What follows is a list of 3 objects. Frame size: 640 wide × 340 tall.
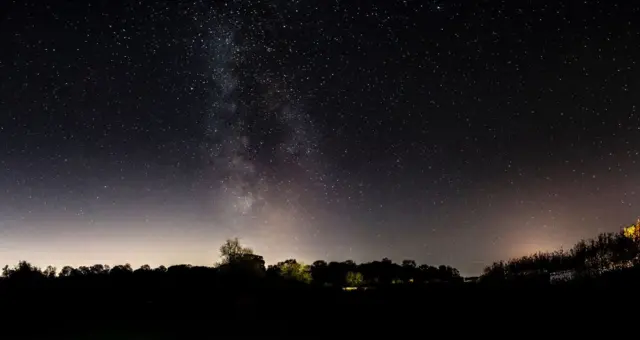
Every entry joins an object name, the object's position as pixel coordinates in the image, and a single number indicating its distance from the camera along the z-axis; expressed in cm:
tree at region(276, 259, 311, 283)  7176
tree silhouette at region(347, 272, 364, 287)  6806
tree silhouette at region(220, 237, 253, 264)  7857
